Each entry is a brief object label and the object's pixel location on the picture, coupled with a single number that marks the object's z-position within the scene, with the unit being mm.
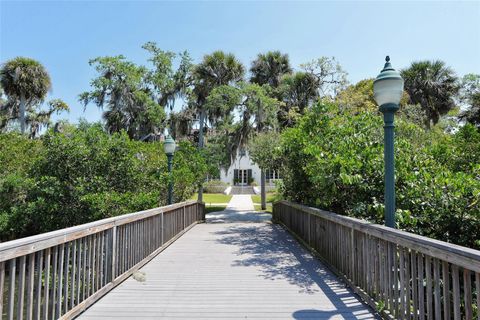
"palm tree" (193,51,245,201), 18686
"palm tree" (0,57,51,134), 19422
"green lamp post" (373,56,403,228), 3359
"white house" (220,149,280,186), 35750
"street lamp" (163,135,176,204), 7948
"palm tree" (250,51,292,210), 21328
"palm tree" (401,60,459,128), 21000
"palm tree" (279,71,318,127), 19000
